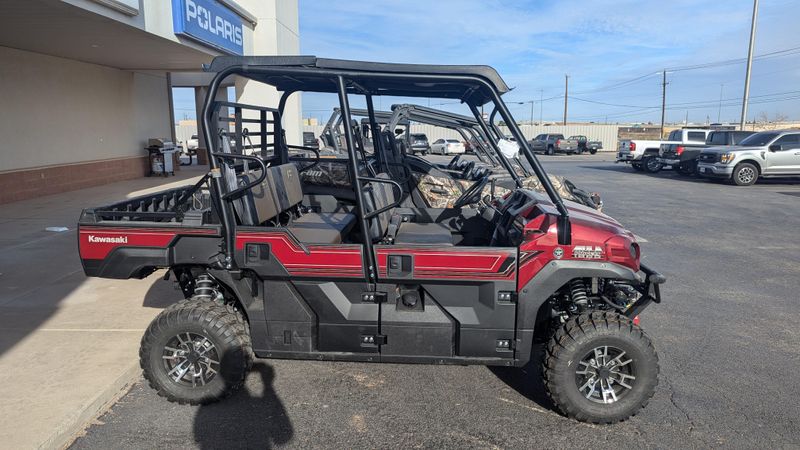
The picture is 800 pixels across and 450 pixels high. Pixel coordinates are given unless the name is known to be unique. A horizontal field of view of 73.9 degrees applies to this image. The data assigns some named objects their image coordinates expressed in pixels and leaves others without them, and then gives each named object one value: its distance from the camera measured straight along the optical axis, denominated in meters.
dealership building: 10.02
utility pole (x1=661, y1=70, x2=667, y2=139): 63.48
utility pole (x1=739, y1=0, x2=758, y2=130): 24.66
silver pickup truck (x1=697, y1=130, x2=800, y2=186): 17.78
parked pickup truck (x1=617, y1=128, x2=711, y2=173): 23.47
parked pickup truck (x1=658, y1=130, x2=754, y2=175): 20.70
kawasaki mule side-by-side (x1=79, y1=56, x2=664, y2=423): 3.27
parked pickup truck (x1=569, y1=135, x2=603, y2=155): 41.38
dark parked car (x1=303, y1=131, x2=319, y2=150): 24.63
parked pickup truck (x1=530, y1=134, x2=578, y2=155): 39.97
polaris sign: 11.46
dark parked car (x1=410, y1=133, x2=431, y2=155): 33.11
